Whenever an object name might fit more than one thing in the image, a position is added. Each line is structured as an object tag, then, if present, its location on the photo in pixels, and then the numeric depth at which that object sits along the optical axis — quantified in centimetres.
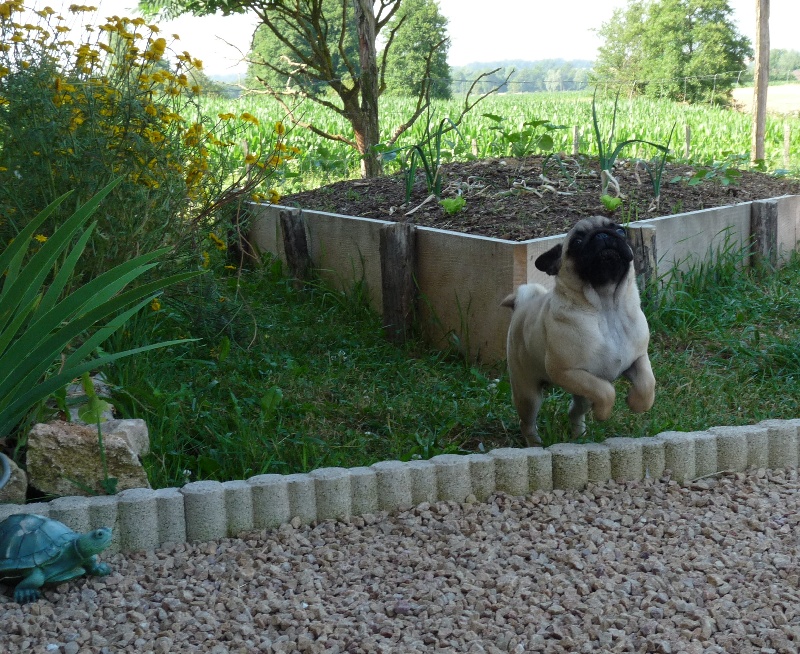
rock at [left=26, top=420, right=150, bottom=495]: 339
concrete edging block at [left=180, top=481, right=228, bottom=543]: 331
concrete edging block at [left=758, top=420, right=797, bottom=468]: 393
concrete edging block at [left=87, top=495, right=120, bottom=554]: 322
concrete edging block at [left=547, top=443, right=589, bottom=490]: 372
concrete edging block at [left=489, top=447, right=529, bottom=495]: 367
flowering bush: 433
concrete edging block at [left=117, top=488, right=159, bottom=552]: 324
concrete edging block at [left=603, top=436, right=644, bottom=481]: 378
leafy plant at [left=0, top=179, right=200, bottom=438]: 318
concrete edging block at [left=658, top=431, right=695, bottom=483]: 382
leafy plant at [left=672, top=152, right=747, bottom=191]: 748
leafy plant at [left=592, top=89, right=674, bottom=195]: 650
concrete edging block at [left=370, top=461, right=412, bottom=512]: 354
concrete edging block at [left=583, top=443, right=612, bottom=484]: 375
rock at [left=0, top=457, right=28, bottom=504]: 334
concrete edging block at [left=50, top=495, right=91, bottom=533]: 320
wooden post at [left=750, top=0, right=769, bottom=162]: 1041
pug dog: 358
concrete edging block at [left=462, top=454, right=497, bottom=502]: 364
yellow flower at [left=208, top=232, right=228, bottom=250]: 521
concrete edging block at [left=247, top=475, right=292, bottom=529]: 339
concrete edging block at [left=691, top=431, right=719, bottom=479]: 385
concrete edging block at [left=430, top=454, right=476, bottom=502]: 361
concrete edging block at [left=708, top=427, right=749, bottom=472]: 388
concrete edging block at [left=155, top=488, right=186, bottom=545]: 328
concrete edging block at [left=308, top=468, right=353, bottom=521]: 347
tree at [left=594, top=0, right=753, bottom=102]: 4783
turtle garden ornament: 285
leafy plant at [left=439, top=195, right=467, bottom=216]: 617
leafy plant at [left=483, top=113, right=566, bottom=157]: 800
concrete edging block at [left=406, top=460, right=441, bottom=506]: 358
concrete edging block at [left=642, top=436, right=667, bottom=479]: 381
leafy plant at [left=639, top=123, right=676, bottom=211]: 659
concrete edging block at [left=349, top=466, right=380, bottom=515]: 350
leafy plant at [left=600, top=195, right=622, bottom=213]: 604
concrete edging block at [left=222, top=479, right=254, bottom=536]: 336
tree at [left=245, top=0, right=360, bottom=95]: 873
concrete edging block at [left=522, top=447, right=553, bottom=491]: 370
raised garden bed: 536
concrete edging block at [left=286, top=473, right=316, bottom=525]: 344
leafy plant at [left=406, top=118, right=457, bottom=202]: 657
